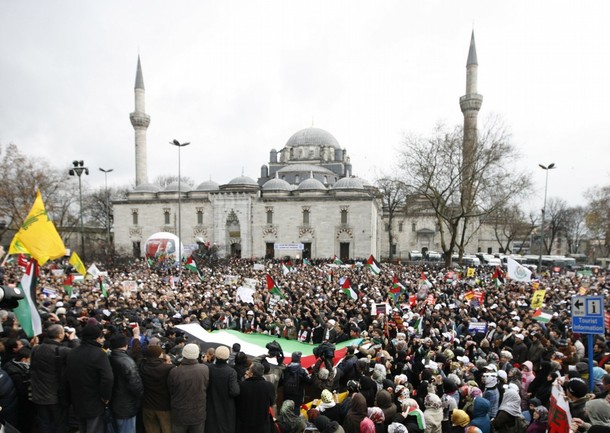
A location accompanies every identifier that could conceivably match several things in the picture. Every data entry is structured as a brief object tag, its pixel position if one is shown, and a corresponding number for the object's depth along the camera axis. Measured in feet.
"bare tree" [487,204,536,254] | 122.11
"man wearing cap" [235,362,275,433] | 14.55
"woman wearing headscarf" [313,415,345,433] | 13.46
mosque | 136.05
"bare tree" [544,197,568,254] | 193.88
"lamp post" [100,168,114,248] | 174.56
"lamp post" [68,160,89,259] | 87.00
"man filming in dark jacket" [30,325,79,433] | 13.55
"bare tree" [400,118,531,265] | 98.99
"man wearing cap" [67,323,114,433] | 13.05
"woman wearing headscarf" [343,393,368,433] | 14.32
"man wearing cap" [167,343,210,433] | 13.70
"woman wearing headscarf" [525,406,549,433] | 14.49
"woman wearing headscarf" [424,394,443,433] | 14.97
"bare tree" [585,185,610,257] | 116.32
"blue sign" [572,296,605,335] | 19.60
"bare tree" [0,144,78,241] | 112.68
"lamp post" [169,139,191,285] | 90.58
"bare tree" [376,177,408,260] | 129.39
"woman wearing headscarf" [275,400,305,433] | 15.51
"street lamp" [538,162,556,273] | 95.09
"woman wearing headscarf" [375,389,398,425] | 15.08
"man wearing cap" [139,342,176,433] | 13.87
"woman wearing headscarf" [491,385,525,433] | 15.79
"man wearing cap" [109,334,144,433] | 13.37
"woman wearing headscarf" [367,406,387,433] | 14.68
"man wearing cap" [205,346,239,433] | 14.35
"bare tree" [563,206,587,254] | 209.49
